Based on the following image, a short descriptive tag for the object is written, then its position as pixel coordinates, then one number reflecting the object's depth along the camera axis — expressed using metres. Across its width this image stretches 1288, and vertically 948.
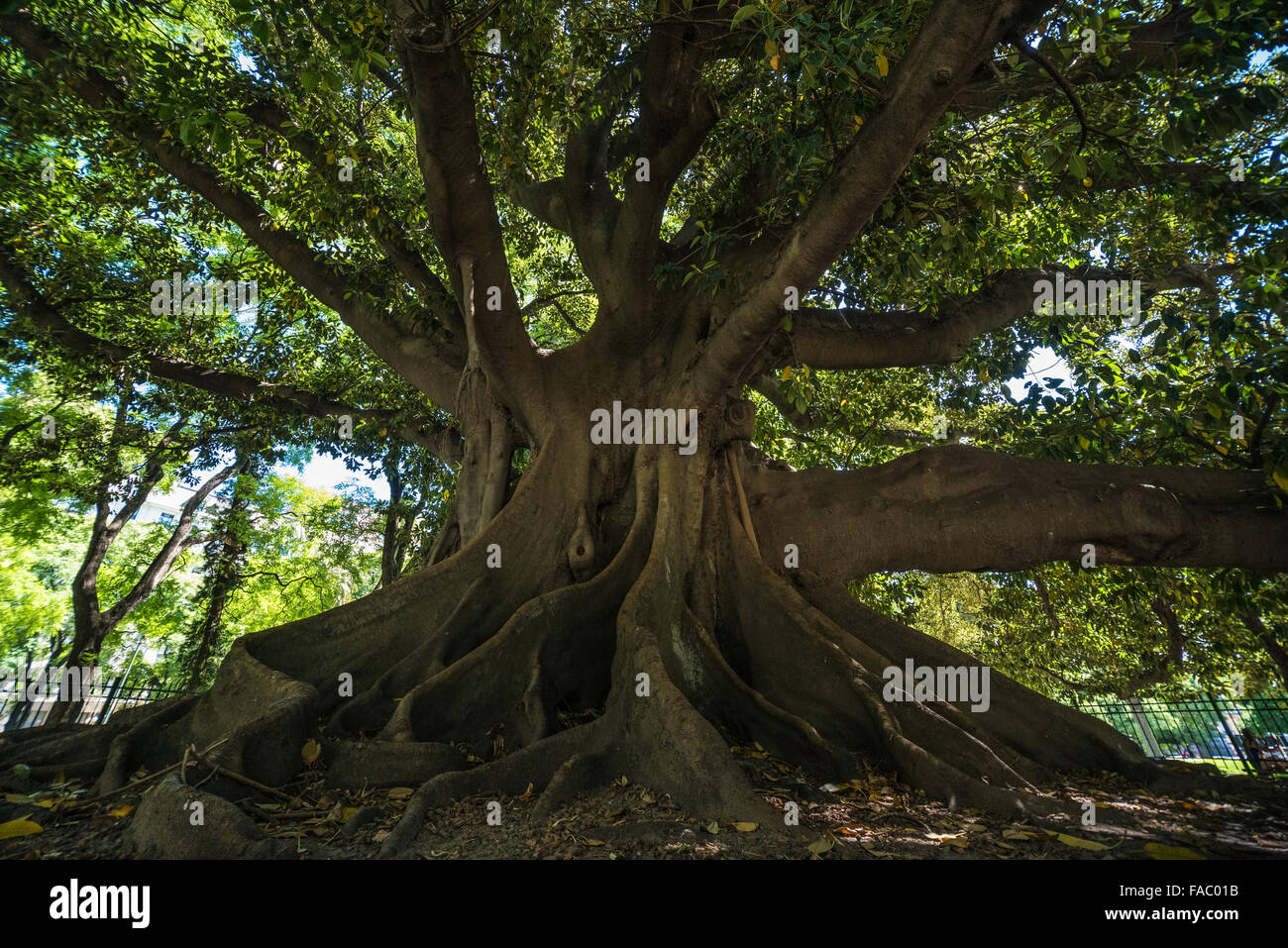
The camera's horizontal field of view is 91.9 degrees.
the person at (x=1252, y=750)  10.34
